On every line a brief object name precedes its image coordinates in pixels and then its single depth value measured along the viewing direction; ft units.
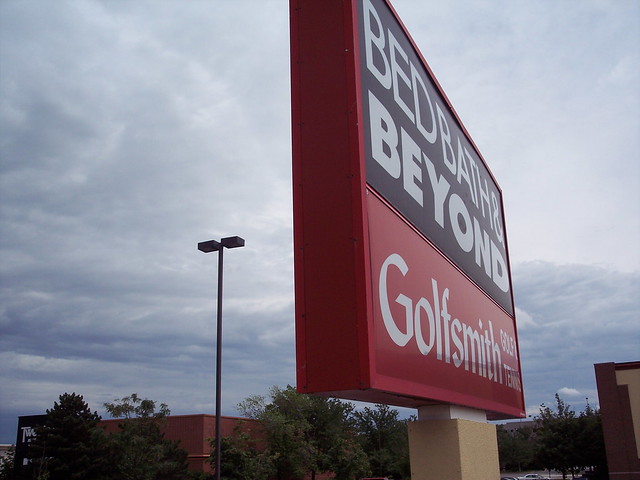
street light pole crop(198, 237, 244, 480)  57.26
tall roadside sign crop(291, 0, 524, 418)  13.16
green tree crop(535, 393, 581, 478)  154.51
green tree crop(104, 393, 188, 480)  98.78
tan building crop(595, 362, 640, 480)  126.72
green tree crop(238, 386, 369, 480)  119.55
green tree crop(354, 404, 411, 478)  150.00
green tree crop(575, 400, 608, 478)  152.66
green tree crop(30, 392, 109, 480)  94.02
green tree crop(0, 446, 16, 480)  105.23
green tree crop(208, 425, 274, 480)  107.86
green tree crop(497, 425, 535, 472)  219.61
